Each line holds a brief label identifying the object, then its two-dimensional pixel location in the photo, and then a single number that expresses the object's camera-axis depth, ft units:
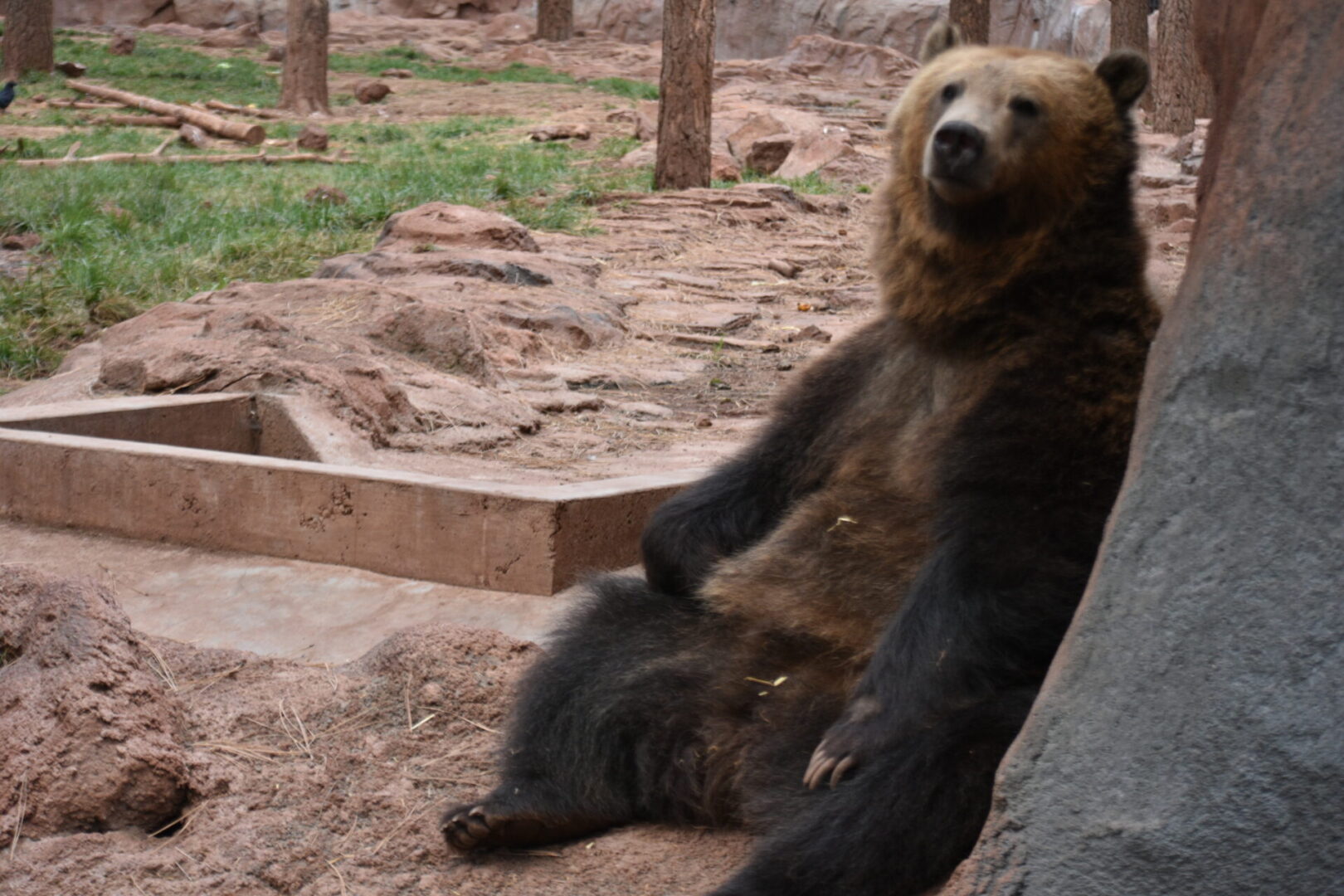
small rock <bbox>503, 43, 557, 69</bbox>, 94.63
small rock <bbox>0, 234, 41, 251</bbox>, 34.01
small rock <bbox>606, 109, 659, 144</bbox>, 60.90
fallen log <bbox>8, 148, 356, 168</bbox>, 47.30
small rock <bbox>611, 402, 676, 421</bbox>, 23.53
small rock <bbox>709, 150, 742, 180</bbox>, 50.15
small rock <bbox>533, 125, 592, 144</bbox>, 61.82
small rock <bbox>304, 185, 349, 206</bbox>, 40.14
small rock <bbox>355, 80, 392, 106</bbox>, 76.89
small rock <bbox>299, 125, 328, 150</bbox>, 57.11
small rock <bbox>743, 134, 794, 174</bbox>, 54.44
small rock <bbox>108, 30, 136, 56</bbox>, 89.45
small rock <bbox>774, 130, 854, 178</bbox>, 53.01
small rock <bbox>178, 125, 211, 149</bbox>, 57.26
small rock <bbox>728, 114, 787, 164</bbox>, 56.44
